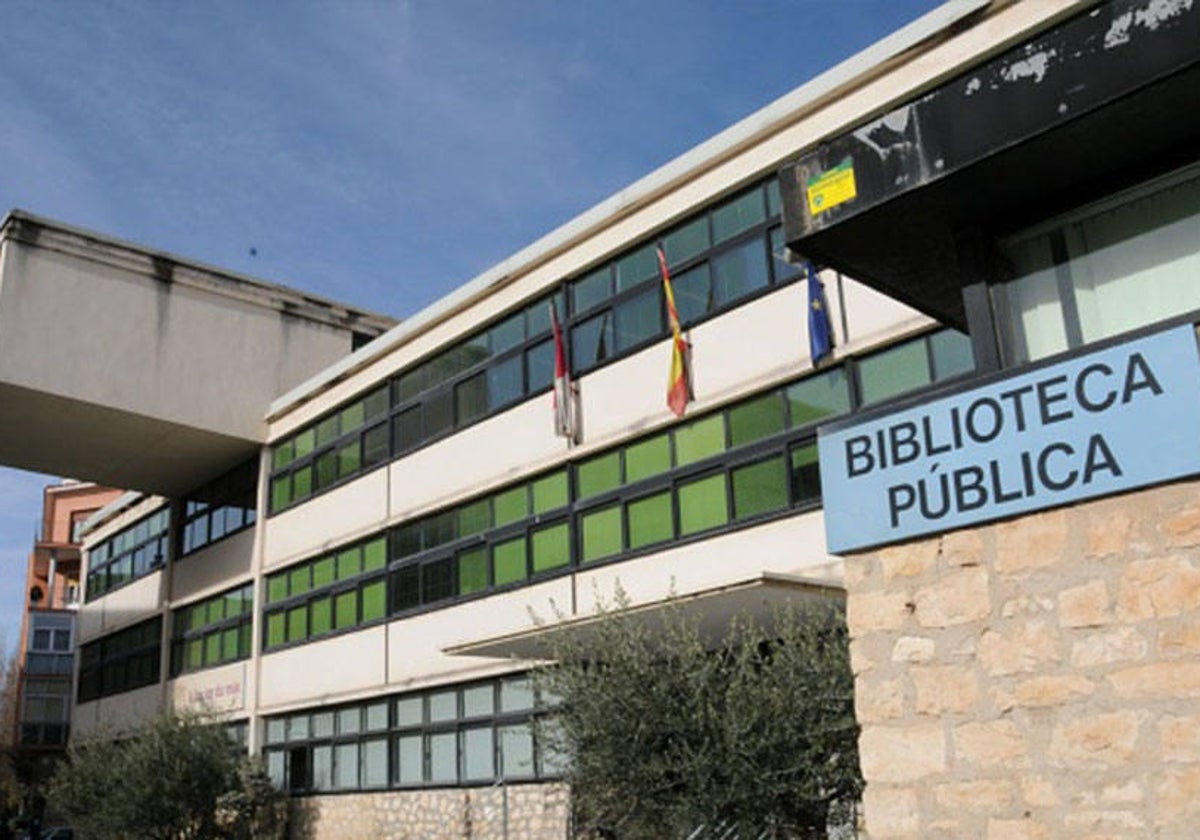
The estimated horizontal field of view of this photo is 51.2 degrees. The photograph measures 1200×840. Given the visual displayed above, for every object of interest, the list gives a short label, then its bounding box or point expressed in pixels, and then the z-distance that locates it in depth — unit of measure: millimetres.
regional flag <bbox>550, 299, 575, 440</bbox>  19109
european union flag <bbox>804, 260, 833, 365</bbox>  15141
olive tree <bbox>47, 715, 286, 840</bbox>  25031
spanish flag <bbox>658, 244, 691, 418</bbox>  17078
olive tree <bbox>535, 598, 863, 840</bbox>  10750
